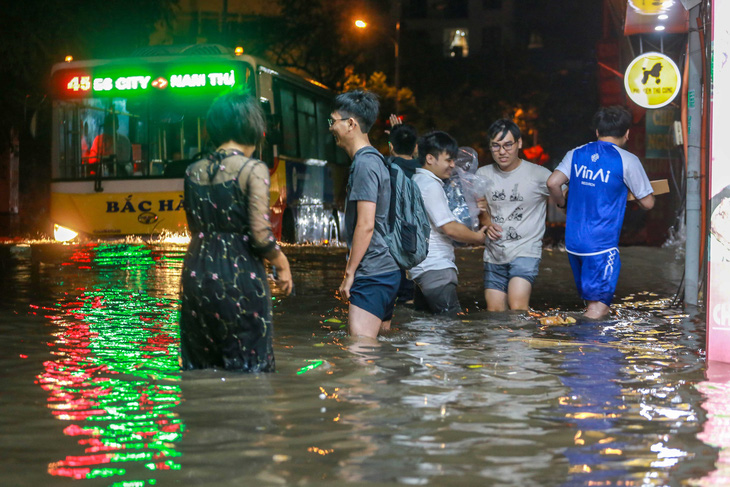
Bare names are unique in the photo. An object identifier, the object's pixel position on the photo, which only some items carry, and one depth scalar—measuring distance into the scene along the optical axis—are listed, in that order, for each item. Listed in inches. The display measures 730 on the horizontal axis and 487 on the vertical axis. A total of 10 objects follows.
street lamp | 1729.8
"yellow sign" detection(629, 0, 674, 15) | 500.7
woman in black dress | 205.8
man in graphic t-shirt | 338.0
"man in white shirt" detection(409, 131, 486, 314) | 314.8
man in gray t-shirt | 249.3
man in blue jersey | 318.7
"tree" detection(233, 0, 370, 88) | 1382.9
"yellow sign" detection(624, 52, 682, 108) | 541.6
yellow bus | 717.3
